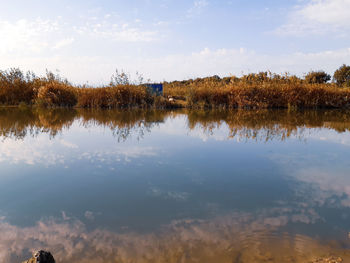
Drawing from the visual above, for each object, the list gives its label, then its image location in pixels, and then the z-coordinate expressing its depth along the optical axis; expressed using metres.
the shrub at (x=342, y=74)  34.88
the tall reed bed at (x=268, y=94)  15.80
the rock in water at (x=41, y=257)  1.86
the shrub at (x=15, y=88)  16.28
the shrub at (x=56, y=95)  15.30
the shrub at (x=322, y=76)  31.11
